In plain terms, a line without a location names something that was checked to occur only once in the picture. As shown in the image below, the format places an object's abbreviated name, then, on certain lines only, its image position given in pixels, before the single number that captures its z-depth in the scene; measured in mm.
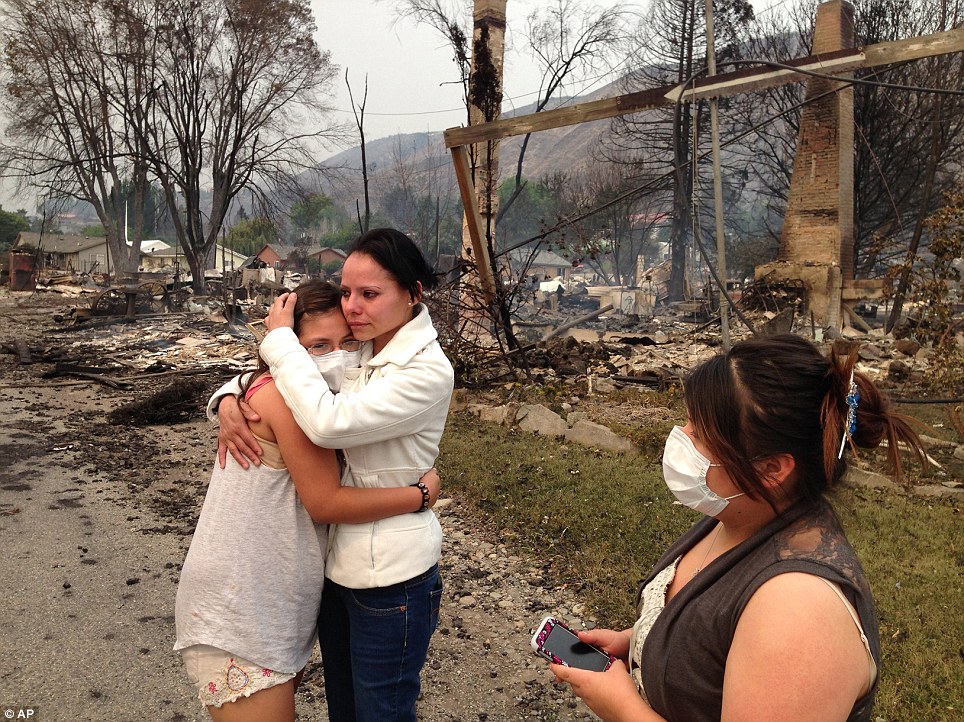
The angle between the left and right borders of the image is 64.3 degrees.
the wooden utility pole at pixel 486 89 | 14070
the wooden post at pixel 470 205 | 8711
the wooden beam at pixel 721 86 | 6938
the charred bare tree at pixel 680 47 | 32991
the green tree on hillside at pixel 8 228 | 62138
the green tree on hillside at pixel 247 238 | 74500
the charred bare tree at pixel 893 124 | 21016
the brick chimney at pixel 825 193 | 17531
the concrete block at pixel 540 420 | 8297
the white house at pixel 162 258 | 62344
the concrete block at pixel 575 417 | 8395
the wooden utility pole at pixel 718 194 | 7613
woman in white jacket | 1873
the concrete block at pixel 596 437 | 7695
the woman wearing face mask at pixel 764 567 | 1278
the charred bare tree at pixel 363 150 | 11625
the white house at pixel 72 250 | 58438
